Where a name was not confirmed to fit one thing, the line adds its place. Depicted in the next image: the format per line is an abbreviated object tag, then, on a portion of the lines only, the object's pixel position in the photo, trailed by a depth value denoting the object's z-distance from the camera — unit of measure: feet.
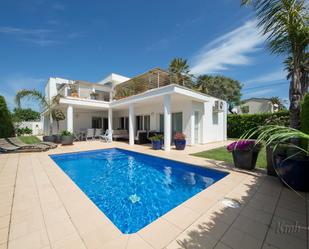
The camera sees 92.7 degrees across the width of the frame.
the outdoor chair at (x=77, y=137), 47.91
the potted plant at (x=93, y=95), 51.10
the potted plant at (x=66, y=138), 36.78
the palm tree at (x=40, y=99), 38.14
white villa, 32.95
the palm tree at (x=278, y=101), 82.99
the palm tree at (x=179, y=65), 66.59
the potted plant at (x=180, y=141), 30.22
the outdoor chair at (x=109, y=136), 45.54
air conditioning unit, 42.86
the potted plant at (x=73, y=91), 49.36
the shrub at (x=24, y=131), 74.84
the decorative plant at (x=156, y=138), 31.66
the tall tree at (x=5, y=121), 42.88
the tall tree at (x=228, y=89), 94.38
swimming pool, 11.70
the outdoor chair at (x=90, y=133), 49.54
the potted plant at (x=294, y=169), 10.88
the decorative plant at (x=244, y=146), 16.63
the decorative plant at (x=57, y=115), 39.91
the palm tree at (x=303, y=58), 13.58
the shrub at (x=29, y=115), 130.71
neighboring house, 88.69
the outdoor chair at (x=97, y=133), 50.87
